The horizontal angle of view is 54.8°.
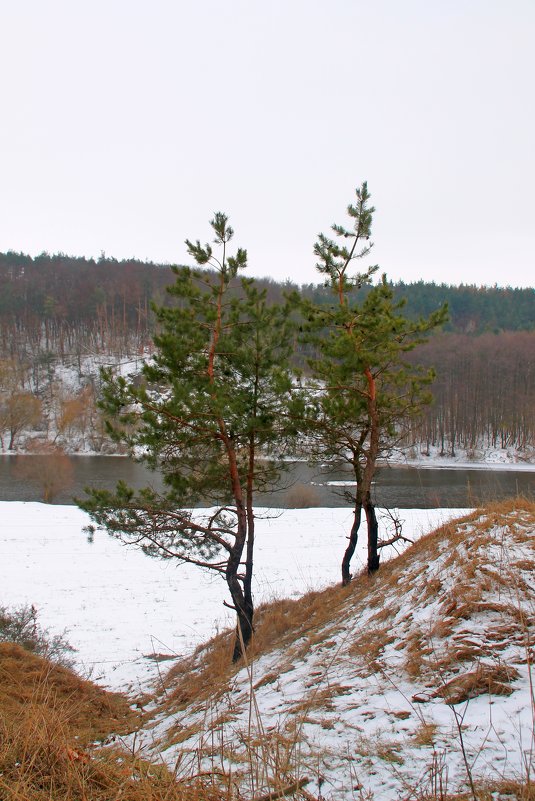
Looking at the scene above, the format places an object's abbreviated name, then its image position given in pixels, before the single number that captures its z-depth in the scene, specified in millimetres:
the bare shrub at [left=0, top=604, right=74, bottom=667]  9914
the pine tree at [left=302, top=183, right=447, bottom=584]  9195
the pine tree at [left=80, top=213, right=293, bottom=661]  8367
